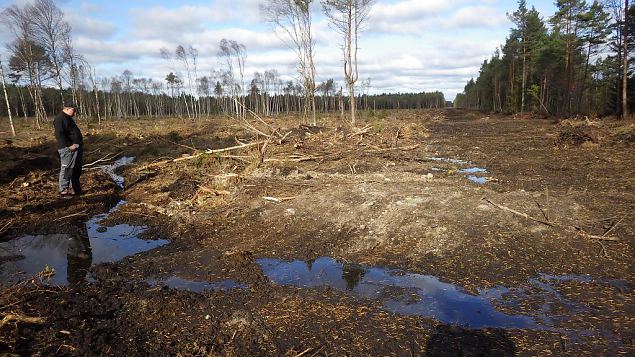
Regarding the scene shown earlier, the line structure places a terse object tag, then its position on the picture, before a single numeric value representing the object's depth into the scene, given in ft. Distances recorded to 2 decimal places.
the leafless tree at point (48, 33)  91.09
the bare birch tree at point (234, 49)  161.87
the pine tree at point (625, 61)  77.87
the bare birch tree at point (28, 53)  90.63
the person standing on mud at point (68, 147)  27.09
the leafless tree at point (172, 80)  206.28
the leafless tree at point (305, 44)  81.00
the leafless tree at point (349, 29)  76.69
